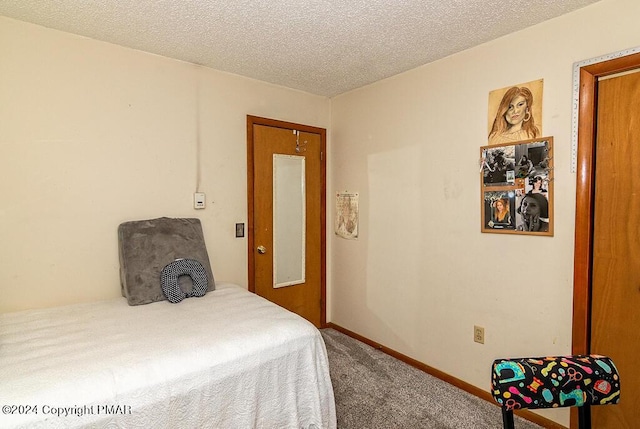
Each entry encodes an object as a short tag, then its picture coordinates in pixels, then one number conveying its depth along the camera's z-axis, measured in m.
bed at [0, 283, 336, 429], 1.20
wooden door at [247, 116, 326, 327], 2.92
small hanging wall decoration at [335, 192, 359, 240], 3.20
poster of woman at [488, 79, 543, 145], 1.98
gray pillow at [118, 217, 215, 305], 2.13
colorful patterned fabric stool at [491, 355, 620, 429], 1.07
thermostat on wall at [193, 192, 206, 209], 2.59
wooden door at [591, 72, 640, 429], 1.68
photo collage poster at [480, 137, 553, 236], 1.94
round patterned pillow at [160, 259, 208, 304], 2.12
